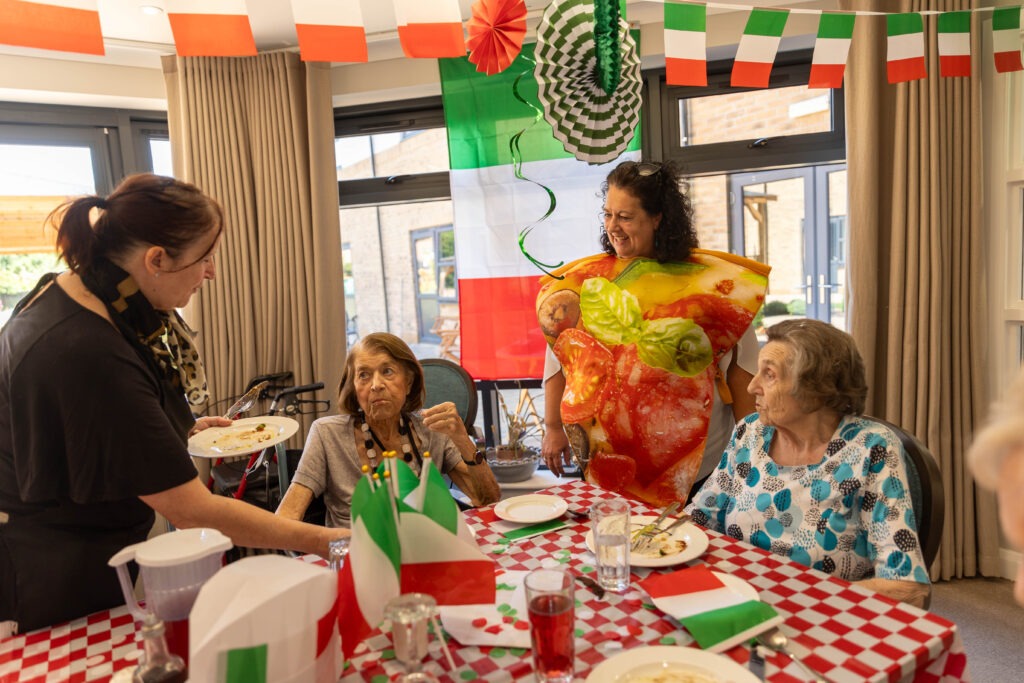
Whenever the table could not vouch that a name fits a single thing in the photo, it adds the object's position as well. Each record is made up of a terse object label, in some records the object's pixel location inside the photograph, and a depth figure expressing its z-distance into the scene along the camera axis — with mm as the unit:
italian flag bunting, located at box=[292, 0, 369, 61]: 1666
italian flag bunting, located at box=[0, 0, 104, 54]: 1396
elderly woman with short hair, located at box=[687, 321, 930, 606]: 1348
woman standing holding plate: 1171
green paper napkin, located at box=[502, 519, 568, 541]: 1515
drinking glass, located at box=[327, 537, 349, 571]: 1200
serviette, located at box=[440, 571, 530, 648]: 1094
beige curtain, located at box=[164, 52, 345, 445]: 3291
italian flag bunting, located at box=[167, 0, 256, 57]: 1578
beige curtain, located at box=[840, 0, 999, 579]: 2664
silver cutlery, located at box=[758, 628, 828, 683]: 1000
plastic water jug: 919
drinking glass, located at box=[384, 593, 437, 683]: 898
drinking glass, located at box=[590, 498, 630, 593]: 1249
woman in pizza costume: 2004
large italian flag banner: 3156
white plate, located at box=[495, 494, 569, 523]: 1578
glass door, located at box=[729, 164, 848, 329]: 4211
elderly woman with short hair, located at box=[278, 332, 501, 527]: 1863
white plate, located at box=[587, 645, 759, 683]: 959
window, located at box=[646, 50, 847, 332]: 3199
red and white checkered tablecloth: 1006
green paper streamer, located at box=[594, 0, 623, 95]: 1618
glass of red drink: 964
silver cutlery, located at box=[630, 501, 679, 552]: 1408
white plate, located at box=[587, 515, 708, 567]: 1316
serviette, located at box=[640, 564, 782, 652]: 1059
